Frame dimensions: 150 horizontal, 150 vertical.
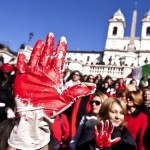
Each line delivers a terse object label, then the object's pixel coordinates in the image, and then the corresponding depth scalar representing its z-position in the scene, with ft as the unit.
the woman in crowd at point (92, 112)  7.88
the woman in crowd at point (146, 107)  7.99
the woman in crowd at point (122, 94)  10.38
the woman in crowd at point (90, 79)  17.49
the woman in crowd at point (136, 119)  8.08
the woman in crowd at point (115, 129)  6.52
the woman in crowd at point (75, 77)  13.24
